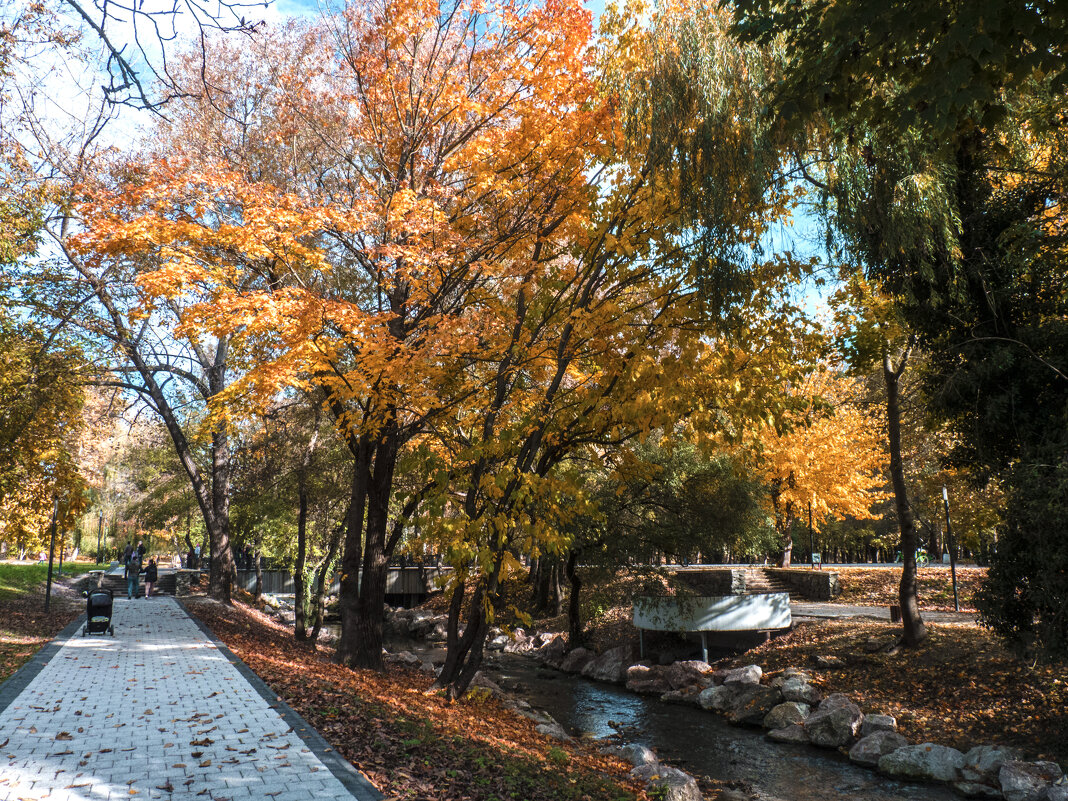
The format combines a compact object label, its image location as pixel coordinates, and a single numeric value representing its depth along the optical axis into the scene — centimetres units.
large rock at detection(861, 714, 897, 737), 1145
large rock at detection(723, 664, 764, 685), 1516
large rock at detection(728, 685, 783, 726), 1350
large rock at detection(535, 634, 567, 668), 2086
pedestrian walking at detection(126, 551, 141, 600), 2380
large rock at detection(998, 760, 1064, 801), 866
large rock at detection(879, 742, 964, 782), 985
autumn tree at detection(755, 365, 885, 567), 2350
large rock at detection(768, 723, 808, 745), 1209
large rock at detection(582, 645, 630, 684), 1842
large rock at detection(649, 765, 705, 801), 833
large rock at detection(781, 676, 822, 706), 1341
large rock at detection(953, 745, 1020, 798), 927
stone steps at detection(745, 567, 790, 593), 2310
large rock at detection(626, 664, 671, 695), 1660
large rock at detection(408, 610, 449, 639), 2835
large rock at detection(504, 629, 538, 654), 2370
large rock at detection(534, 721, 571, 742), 1100
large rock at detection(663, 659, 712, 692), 1630
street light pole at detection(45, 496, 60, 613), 1620
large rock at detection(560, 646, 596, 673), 1986
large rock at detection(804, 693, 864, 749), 1169
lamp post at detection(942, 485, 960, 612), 1763
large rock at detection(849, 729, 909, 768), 1075
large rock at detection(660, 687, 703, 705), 1541
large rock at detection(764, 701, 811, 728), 1267
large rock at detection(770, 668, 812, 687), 1420
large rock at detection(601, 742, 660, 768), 1022
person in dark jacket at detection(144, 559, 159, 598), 2550
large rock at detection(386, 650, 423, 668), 1991
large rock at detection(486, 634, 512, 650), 2439
